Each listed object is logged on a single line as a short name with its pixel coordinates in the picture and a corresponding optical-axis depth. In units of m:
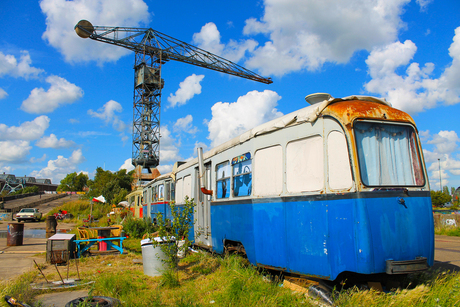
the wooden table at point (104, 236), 10.61
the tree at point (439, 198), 57.64
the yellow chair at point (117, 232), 11.97
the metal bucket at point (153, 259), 6.94
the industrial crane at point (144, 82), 53.31
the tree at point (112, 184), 48.28
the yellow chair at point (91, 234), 10.68
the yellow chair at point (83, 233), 10.63
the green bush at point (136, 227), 14.55
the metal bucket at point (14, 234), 12.72
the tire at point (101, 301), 4.50
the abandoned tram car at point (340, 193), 4.30
